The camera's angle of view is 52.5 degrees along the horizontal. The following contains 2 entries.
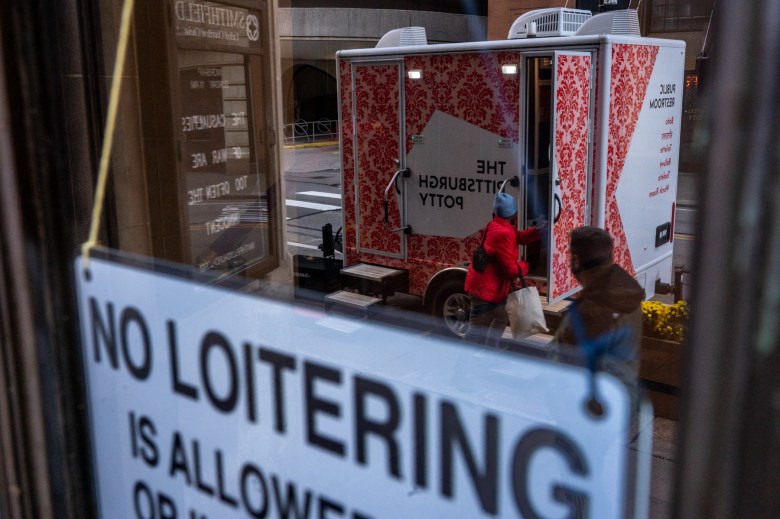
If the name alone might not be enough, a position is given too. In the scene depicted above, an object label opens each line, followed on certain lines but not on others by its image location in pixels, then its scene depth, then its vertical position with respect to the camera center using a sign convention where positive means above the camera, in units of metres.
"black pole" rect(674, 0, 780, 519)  0.75 -0.18
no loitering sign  1.13 -0.53
